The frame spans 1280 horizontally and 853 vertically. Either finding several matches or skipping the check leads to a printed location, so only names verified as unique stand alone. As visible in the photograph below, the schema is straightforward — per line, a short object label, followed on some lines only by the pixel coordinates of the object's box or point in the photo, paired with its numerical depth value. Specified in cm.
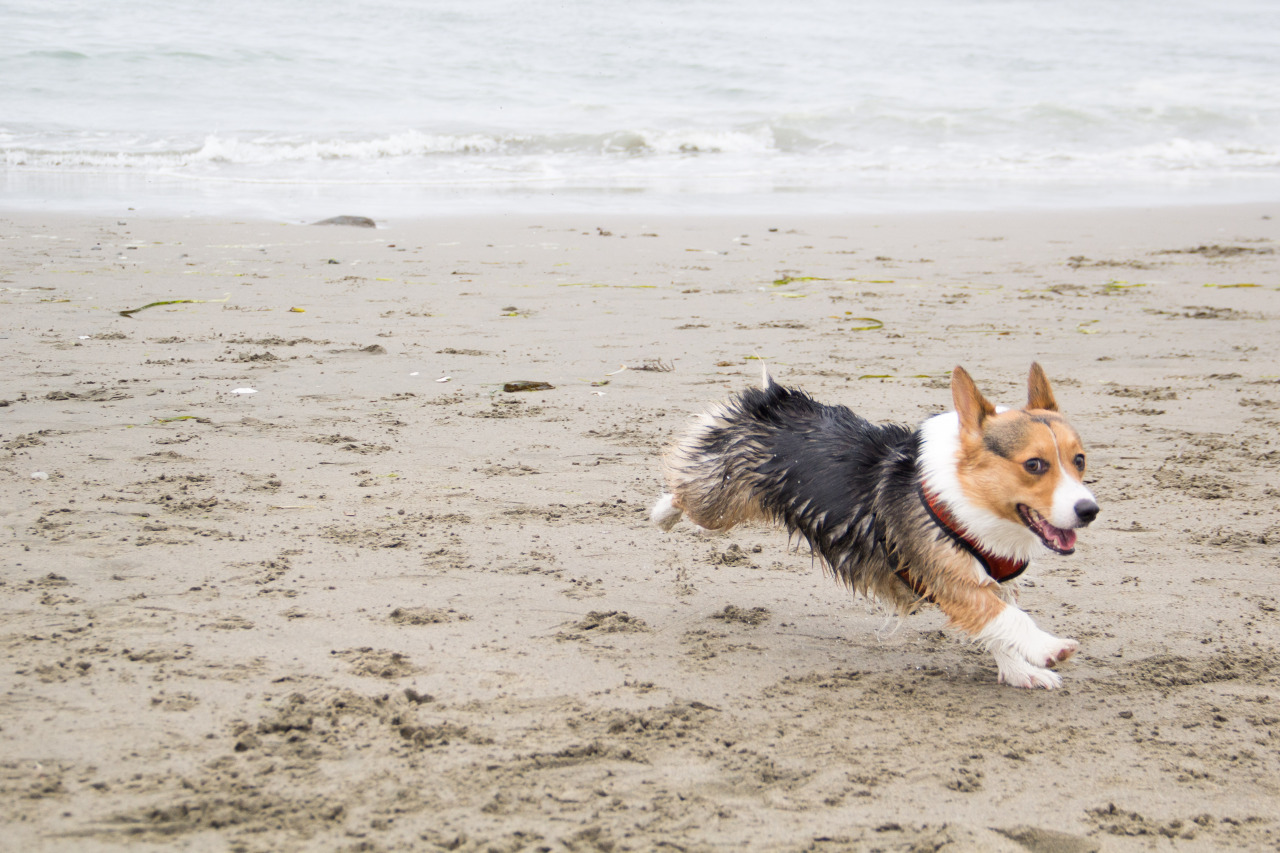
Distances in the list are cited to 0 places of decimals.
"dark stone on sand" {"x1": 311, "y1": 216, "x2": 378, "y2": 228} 972
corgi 262
